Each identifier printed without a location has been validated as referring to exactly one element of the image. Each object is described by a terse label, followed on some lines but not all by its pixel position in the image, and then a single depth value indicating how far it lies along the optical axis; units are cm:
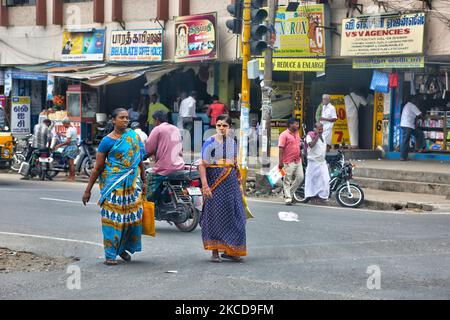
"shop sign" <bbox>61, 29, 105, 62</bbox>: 2861
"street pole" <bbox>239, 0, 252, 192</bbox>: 1736
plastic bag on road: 1370
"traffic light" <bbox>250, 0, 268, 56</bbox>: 1708
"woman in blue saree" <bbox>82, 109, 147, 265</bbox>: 924
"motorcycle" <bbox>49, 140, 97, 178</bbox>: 2208
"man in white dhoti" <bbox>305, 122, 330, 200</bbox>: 1645
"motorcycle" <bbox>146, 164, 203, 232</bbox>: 1216
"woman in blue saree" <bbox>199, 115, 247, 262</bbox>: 949
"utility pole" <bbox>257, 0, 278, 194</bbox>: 1848
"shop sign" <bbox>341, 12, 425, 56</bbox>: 2016
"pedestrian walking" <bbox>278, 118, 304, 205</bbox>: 1638
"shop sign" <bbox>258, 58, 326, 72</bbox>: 2241
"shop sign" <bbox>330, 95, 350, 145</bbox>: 2355
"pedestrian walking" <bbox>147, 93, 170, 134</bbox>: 2655
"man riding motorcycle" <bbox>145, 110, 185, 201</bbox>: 1227
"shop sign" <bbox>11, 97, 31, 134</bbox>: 3081
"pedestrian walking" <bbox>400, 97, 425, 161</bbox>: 2156
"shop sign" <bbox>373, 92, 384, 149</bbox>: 2311
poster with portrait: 2470
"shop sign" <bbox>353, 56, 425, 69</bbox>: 2028
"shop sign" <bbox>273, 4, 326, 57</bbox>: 2242
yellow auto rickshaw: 2055
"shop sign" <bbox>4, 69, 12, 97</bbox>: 3097
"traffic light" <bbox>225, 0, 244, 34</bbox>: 1728
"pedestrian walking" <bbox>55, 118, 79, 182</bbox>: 2167
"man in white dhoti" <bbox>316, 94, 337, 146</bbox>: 2141
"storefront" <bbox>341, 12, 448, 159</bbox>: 2041
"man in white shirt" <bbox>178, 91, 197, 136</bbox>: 2552
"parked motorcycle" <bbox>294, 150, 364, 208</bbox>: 1641
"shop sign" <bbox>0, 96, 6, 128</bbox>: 2136
